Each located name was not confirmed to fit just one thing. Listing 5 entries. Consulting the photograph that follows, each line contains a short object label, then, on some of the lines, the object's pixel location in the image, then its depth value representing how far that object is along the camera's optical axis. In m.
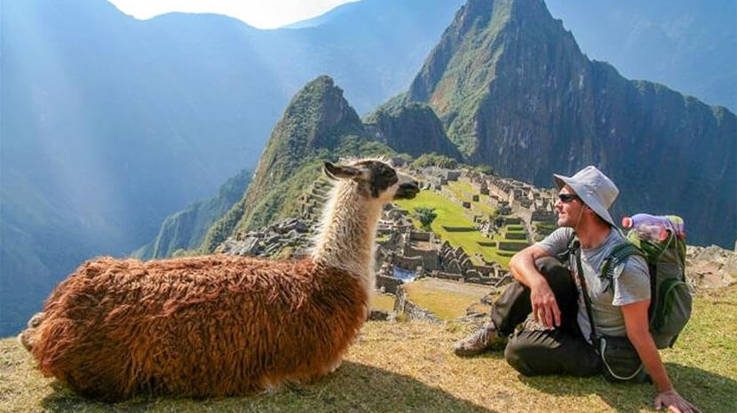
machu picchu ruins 28.80
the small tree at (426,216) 41.14
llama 3.27
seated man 3.38
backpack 3.52
